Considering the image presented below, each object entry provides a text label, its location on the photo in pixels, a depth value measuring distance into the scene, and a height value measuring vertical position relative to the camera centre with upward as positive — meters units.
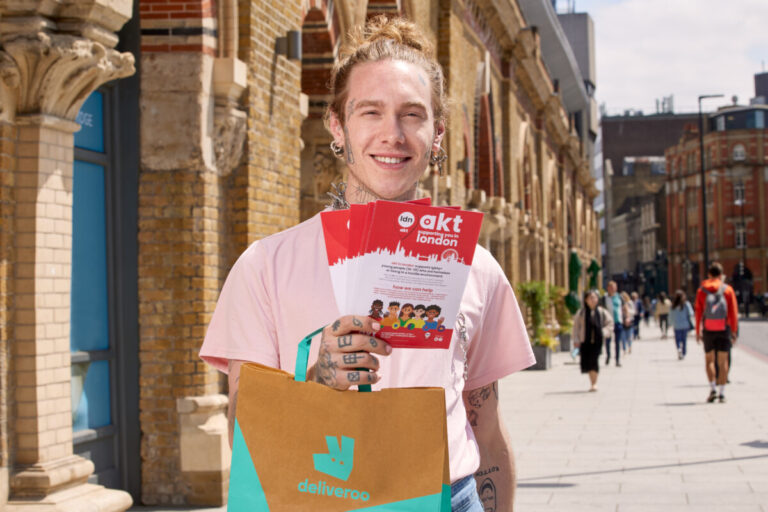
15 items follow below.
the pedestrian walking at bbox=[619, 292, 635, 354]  27.48 -0.75
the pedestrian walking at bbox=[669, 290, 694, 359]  23.19 -0.60
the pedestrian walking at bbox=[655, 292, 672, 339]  37.53 -0.80
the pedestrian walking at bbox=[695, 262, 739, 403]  14.77 -0.48
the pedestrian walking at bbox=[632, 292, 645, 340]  38.97 -0.97
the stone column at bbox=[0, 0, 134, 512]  5.70 +0.41
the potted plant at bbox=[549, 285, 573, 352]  29.33 -0.96
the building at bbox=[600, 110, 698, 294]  121.81 +15.19
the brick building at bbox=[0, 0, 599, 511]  5.80 +0.58
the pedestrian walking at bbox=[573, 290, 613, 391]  17.52 -0.76
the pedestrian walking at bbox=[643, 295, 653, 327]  56.58 -1.18
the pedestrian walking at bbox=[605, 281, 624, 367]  23.67 -0.54
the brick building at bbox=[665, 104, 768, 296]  90.00 +8.32
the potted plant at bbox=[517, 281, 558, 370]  22.31 -0.50
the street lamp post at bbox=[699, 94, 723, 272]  38.02 +6.66
